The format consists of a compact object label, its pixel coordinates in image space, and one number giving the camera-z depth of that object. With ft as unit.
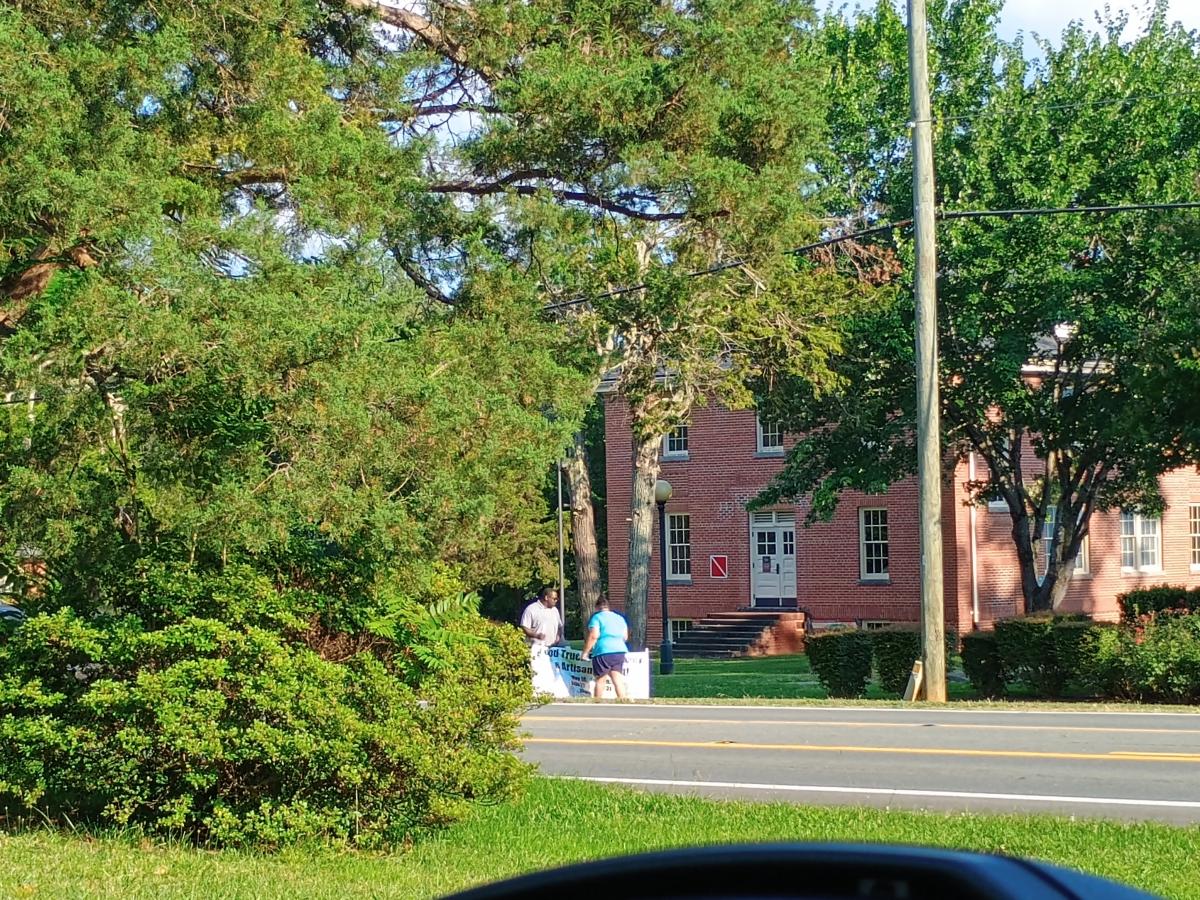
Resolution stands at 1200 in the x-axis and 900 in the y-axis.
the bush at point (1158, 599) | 94.48
